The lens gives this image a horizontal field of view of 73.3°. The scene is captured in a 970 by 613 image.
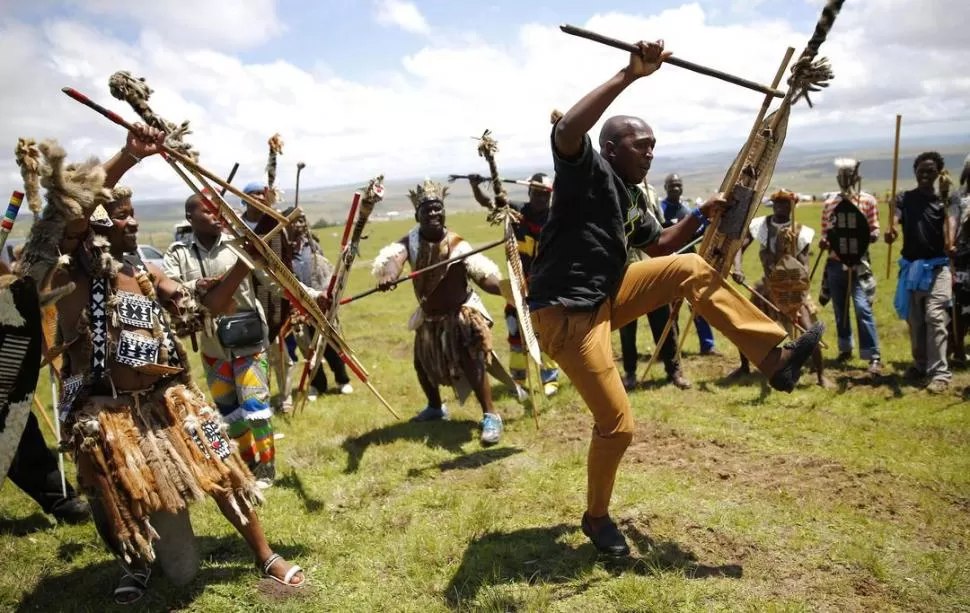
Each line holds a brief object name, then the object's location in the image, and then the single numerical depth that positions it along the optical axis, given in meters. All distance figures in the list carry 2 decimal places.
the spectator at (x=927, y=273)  7.05
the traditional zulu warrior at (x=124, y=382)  3.40
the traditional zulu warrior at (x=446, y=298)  6.48
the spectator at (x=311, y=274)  7.12
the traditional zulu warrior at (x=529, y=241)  7.39
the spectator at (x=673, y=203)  8.36
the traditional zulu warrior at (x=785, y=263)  7.08
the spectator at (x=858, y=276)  7.74
